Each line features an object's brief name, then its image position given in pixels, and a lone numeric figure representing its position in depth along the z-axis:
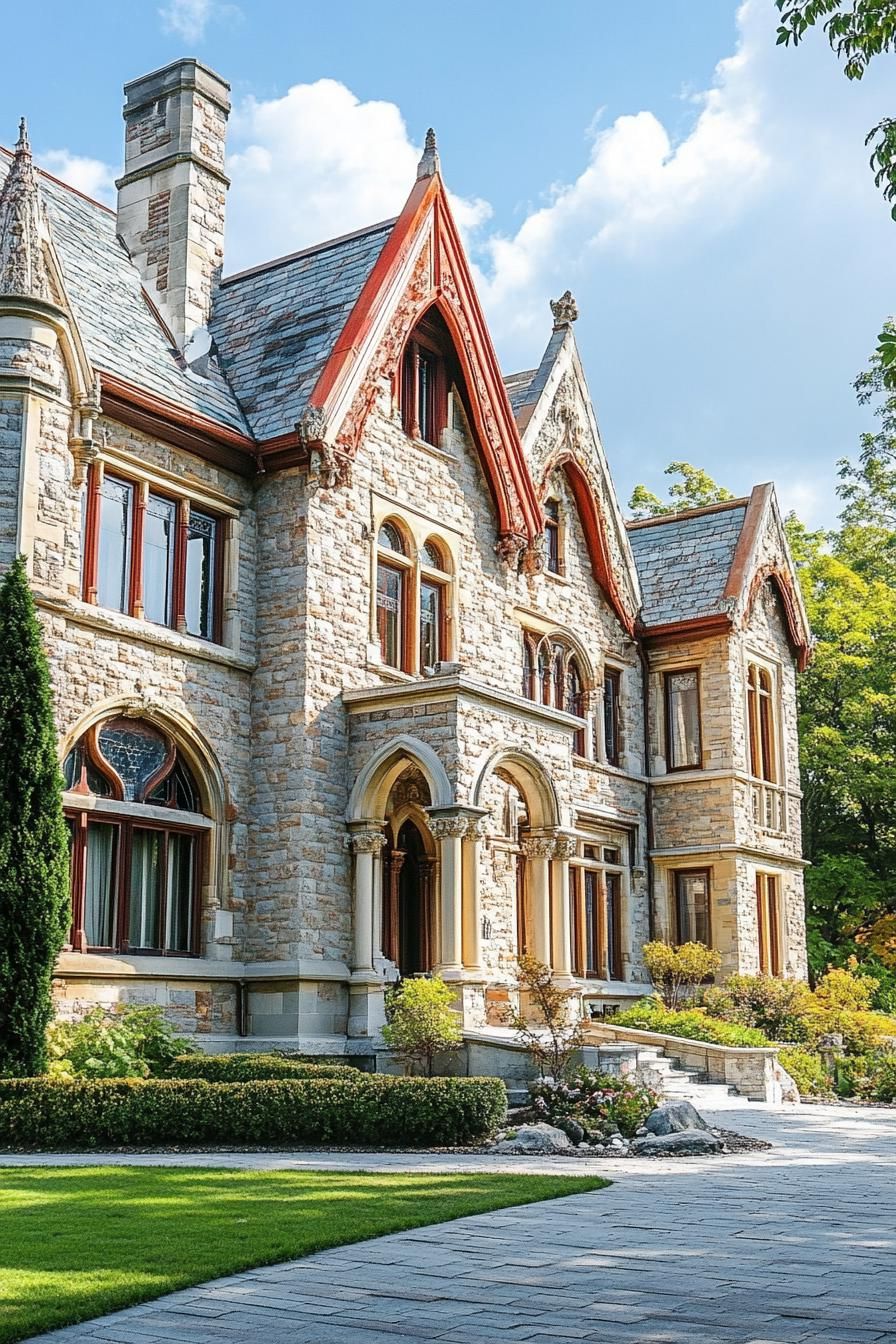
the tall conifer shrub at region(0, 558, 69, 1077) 15.30
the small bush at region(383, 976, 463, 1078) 17.83
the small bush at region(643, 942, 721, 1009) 26.23
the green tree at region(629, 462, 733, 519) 42.22
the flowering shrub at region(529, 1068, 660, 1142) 15.18
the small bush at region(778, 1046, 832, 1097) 22.69
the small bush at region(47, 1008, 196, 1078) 16.06
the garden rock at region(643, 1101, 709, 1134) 14.88
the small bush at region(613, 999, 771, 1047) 22.38
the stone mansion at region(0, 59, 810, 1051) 17.95
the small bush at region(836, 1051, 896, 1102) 22.41
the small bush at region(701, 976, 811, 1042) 25.28
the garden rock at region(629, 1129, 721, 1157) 13.99
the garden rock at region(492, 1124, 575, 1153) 14.09
